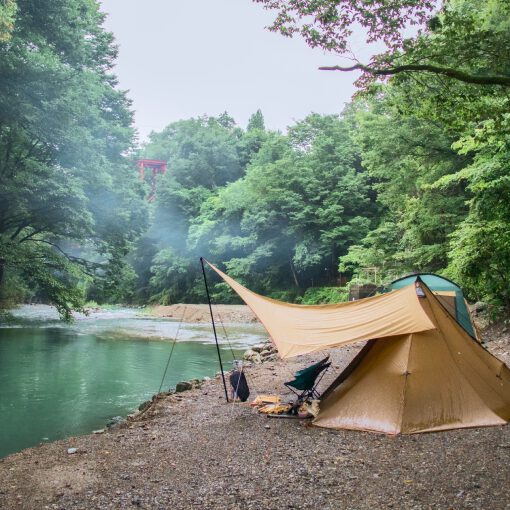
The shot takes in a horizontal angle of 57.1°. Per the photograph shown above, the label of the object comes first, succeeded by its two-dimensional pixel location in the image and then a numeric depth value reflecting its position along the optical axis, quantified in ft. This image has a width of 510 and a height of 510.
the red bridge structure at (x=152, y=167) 162.09
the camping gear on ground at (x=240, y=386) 21.77
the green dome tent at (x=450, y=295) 28.45
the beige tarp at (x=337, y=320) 15.69
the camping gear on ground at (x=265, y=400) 20.20
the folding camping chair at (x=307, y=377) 17.44
